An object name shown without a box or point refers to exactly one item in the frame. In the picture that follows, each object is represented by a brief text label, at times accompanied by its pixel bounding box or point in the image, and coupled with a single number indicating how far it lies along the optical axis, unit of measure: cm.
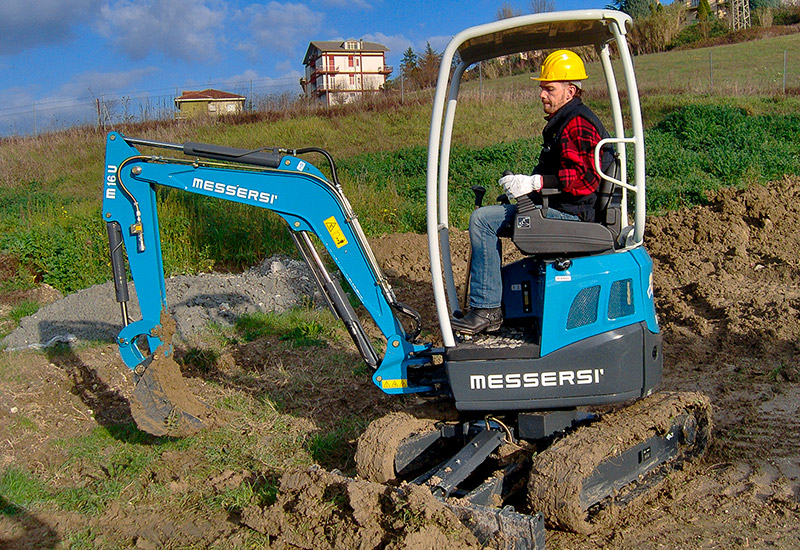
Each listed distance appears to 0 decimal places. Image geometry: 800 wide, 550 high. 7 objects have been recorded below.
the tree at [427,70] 2755
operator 400
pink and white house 5328
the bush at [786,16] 4175
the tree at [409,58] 4316
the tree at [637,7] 4550
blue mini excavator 385
